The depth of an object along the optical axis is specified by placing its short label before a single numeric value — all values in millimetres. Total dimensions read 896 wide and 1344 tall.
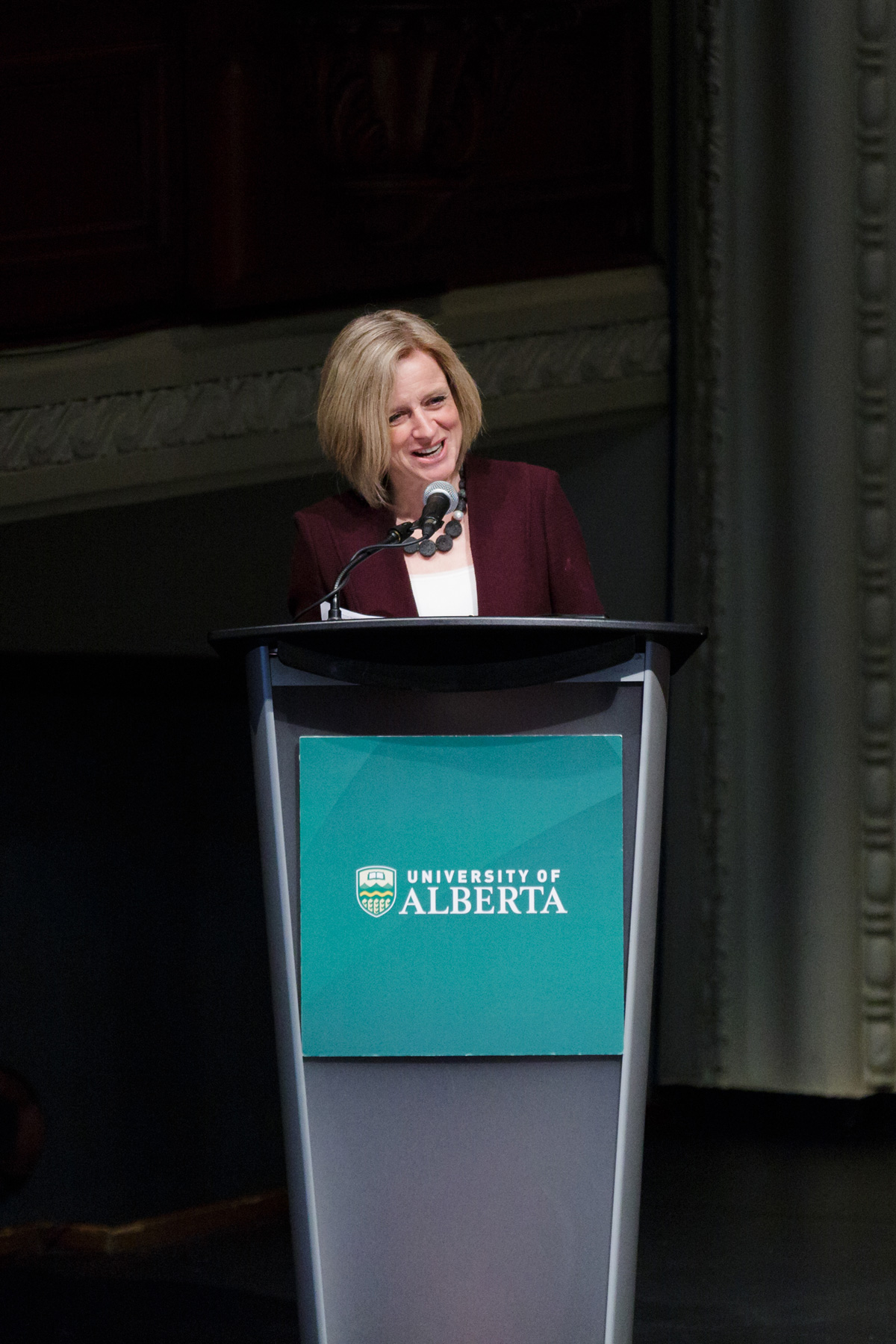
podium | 11551
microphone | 11609
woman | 11882
